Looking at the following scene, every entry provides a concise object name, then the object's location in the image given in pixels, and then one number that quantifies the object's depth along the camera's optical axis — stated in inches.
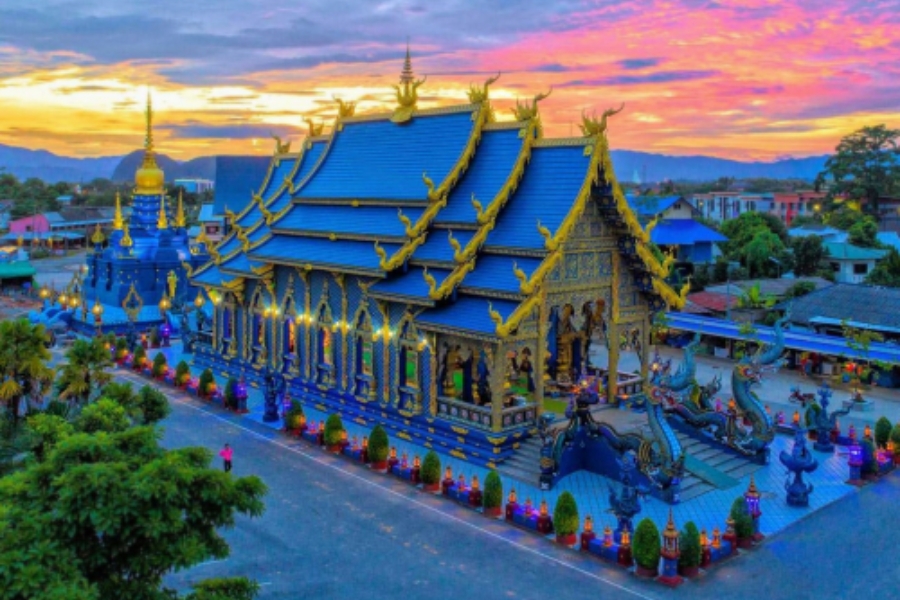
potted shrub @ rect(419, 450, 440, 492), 951.6
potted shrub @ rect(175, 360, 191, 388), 1424.7
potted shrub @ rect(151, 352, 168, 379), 1498.5
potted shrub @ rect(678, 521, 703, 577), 745.6
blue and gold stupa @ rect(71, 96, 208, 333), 1950.1
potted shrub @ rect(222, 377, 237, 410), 1284.4
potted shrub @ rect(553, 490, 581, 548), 805.9
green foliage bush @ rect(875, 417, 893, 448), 1077.1
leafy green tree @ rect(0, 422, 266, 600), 371.2
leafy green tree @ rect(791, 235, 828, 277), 2401.6
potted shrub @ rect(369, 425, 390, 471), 1018.1
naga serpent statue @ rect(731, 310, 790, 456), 1034.1
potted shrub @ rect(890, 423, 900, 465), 1053.8
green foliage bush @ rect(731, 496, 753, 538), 796.6
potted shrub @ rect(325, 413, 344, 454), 1082.1
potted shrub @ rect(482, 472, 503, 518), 877.8
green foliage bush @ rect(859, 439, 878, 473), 995.9
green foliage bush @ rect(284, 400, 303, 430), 1155.9
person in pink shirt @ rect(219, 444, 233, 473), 964.6
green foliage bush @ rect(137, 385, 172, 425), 666.8
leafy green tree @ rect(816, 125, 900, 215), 3821.4
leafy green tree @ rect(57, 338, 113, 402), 993.5
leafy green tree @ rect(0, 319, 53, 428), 886.4
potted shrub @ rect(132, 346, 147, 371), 1563.7
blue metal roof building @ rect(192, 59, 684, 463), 1017.5
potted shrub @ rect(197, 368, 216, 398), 1352.1
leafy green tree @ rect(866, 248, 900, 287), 2081.7
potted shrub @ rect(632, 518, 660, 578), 738.2
